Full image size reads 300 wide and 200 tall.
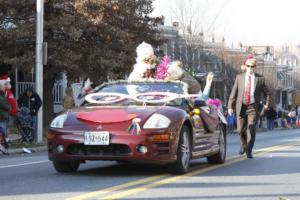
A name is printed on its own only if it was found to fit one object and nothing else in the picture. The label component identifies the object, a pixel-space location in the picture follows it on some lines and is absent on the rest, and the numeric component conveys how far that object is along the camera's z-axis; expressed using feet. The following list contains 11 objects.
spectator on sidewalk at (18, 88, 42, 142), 66.54
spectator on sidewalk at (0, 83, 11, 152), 54.29
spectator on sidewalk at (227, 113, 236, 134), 112.94
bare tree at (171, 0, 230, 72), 138.88
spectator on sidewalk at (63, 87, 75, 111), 70.54
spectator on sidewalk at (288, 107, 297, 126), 191.68
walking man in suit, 43.09
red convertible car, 30.27
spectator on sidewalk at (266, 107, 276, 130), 151.13
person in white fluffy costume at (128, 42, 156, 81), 37.06
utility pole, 66.74
